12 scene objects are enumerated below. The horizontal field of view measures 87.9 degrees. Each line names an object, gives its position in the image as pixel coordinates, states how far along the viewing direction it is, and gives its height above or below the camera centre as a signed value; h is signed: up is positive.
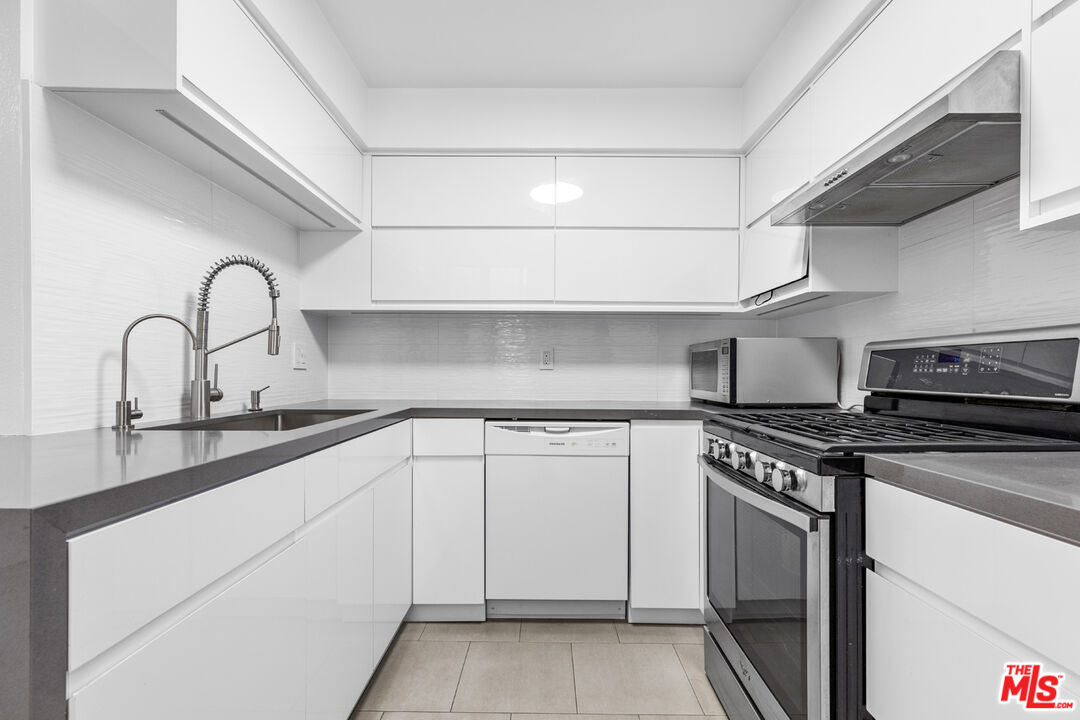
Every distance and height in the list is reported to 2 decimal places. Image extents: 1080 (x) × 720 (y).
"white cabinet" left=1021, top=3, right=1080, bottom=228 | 0.92 +0.40
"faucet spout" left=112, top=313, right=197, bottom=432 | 1.35 -0.13
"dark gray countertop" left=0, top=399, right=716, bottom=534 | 0.65 -0.17
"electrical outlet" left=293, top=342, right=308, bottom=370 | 2.46 -0.01
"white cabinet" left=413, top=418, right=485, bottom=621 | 2.26 -0.65
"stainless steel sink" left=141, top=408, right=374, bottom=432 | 1.82 -0.24
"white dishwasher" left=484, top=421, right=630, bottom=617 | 2.26 -0.65
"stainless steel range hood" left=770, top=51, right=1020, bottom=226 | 1.01 +0.45
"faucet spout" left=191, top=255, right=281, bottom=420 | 1.63 +0.01
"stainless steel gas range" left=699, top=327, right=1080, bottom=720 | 1.10 -0.29
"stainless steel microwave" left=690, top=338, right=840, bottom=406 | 2.23 -0.06
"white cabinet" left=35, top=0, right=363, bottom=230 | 1.19 +0.64
